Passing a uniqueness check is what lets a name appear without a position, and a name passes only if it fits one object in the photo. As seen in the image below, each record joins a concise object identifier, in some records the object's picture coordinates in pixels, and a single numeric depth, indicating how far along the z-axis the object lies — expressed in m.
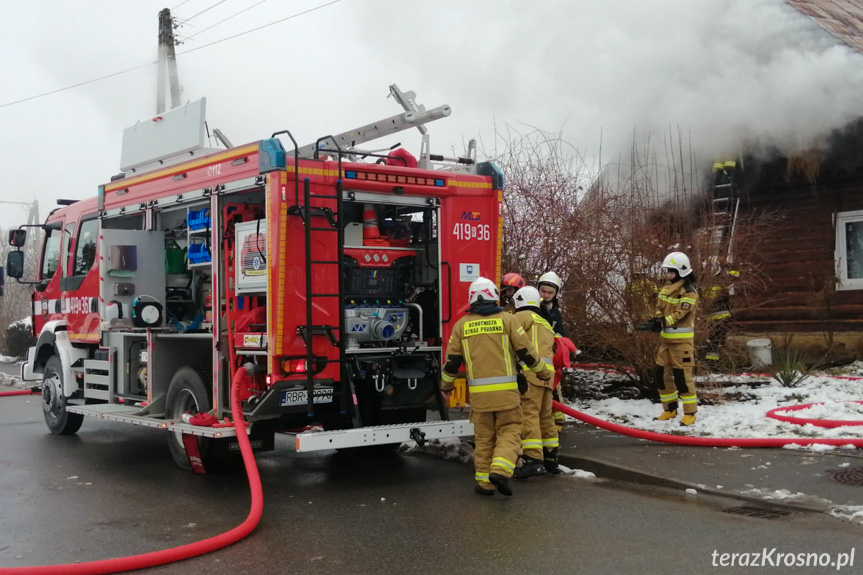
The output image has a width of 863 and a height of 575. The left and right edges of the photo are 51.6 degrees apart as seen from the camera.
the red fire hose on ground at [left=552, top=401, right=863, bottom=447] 7.25
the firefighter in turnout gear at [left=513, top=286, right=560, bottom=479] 6.98
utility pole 20.56
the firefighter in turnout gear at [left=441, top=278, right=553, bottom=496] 6.53
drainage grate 5.67
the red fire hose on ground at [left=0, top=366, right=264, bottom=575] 4.59
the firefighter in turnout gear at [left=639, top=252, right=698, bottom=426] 8.53
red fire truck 6.77
